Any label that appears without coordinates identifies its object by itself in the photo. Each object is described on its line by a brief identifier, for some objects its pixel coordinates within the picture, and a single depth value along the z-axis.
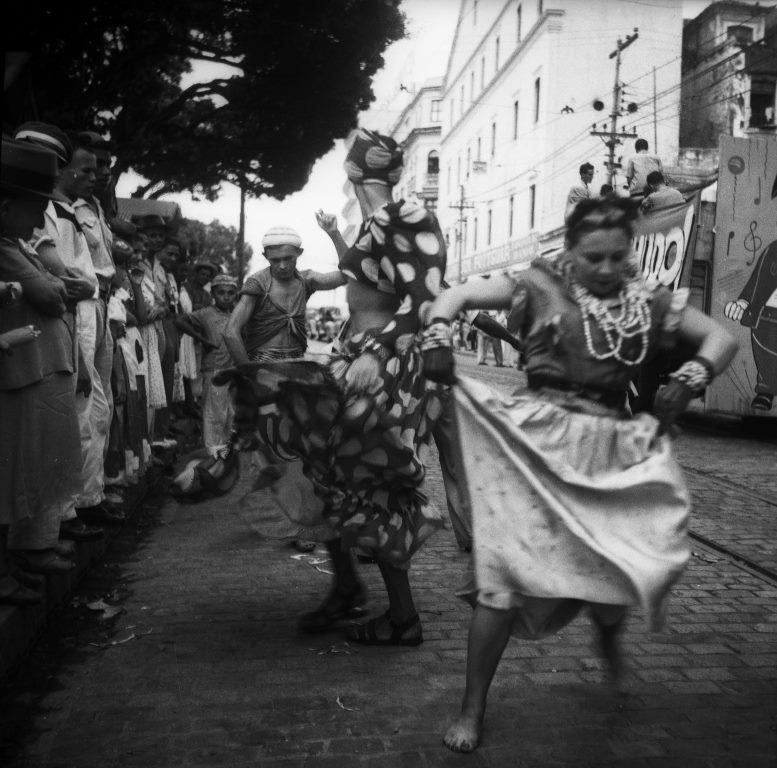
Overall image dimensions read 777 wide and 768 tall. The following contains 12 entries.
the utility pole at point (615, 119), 33.97
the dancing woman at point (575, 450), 2.92
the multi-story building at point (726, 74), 39.53
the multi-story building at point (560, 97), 39.97
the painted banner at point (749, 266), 11.09
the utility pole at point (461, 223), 53.91
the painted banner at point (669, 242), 11.26
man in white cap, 5.68
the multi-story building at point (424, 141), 70.06
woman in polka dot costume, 3.89
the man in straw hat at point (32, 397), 3.79
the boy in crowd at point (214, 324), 8.93
